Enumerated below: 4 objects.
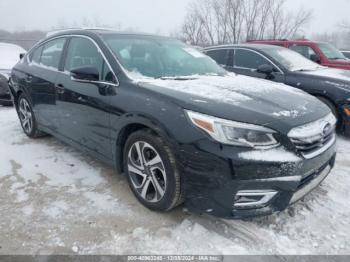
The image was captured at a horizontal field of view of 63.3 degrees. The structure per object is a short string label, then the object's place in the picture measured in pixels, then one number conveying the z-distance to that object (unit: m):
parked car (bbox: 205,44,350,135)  4.50
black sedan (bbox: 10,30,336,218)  2.06
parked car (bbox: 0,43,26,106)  6.43
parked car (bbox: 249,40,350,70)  7.04
